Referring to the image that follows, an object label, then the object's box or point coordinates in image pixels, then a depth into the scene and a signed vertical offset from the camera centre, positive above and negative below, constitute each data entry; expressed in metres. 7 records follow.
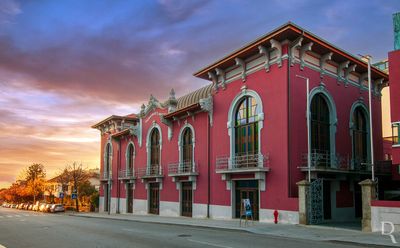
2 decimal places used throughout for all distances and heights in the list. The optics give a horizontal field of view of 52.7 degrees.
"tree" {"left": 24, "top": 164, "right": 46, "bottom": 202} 91.36 -2.30
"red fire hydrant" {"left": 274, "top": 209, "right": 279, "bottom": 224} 21.02 -2.55
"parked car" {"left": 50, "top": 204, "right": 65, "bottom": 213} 52.22 -5.35
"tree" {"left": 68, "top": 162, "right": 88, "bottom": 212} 58.83 -1.27
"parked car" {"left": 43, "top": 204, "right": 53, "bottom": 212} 54.41 -5.56
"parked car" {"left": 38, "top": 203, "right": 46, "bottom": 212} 57.73 -5.93
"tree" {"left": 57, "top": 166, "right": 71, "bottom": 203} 63.19 -1.83
